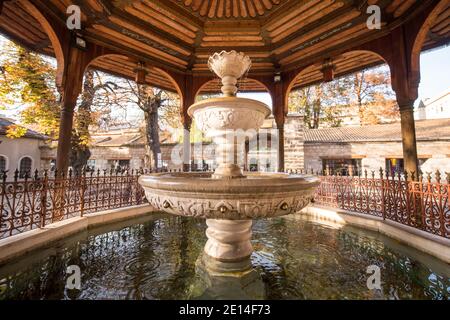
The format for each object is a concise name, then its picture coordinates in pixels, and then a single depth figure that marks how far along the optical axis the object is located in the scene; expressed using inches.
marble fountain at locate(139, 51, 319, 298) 76.5
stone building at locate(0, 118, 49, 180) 665.0
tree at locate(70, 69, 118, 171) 425.1
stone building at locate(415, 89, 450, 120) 1061.8
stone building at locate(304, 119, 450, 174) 460.4
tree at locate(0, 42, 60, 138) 338.3
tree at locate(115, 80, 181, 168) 466.3
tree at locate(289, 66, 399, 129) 735.7
